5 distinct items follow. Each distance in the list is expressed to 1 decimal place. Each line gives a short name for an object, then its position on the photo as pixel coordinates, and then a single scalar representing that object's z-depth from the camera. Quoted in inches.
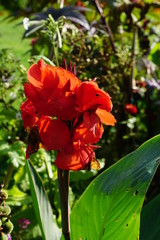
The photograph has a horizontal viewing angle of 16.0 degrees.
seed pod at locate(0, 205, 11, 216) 31.3
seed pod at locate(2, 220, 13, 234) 31.3
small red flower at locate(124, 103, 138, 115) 64.3
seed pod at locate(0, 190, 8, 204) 31.9
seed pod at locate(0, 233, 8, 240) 31.5
